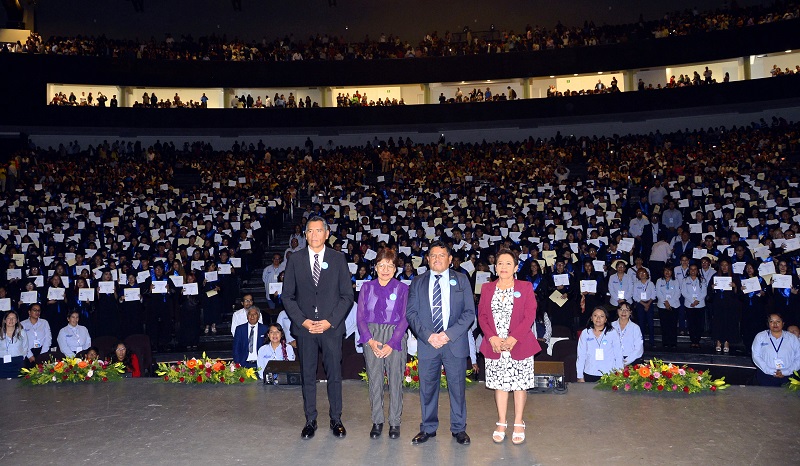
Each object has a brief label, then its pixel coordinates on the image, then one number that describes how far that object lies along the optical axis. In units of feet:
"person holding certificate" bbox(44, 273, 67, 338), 48.16
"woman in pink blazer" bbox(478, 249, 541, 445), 22.56
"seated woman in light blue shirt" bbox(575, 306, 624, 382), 32.19
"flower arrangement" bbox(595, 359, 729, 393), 26.96
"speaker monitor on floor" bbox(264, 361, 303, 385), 28.91
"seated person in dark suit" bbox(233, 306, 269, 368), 35.91
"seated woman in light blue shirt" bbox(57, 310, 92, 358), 40.37
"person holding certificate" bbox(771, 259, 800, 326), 44.04
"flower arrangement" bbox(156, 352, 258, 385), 29.50
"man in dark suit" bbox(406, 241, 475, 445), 22.59
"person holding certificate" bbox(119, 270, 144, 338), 50.31
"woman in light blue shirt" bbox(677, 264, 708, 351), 46.19
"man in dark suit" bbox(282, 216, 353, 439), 23.54
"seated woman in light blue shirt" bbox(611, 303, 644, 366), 32.86
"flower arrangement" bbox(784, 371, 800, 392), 26.25
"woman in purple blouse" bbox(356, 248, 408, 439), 23.39
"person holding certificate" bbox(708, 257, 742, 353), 45.06
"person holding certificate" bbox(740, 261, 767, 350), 44.11
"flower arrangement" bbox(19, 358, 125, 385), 30.35
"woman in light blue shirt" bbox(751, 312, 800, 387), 32.35
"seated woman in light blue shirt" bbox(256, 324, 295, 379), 34.37
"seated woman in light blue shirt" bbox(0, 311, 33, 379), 36.91
